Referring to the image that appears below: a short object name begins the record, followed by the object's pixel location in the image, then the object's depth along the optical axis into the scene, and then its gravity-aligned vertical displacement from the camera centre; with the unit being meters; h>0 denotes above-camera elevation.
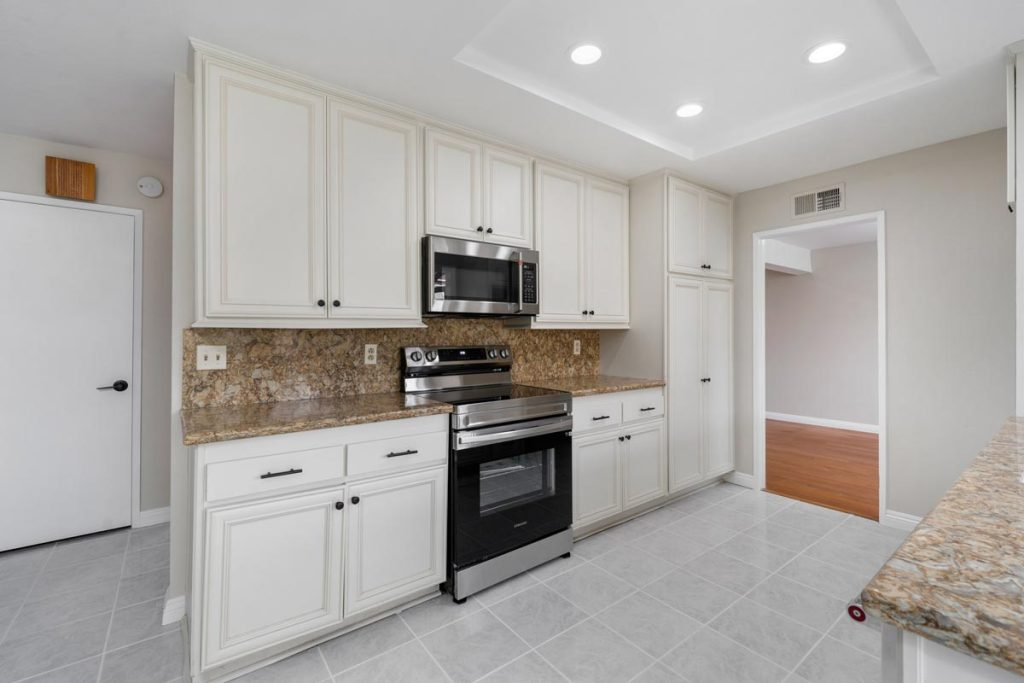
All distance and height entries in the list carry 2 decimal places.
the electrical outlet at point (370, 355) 2.67 -0.07
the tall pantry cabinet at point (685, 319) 3.41 +0.17
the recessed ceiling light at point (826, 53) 2.07 +1.29
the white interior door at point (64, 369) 2.78 -0.17
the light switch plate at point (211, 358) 2.20 -0.07
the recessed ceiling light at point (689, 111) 2.62 +1.30
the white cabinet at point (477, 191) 2.56 +0.87
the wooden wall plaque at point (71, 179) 2.82 +0.99
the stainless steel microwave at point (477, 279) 2.50 +0.36
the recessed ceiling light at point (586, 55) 2.09 +1.29
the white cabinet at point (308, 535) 1.68 -0.76
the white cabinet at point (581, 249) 3.10 +0.64
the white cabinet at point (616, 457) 2.83 -0.74
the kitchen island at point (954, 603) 0.57 -0.34
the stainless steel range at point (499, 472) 2.23 -0.67
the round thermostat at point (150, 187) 3.10 +1.02
